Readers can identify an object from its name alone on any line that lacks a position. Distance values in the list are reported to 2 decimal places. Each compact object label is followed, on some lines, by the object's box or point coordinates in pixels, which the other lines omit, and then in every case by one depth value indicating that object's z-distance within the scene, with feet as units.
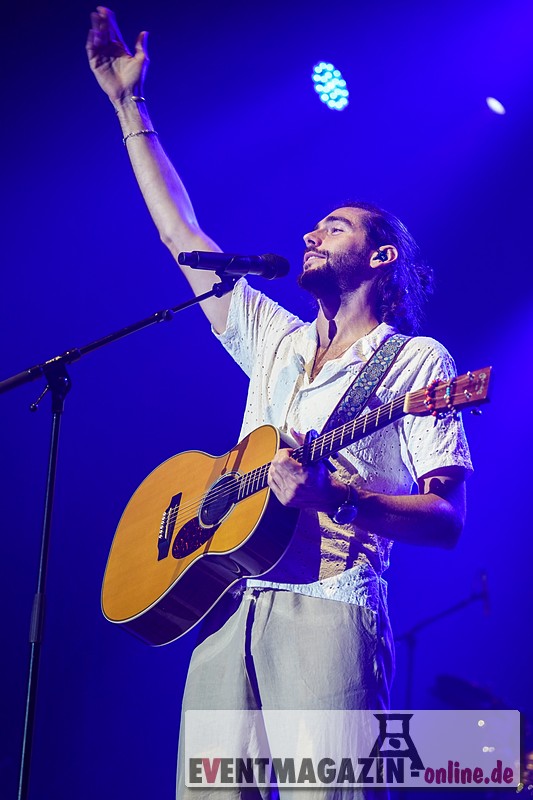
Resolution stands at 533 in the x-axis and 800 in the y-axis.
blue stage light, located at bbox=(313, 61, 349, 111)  17.61
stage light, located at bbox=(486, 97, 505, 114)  17.16
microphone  9.54
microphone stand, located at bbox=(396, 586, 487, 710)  17.29
